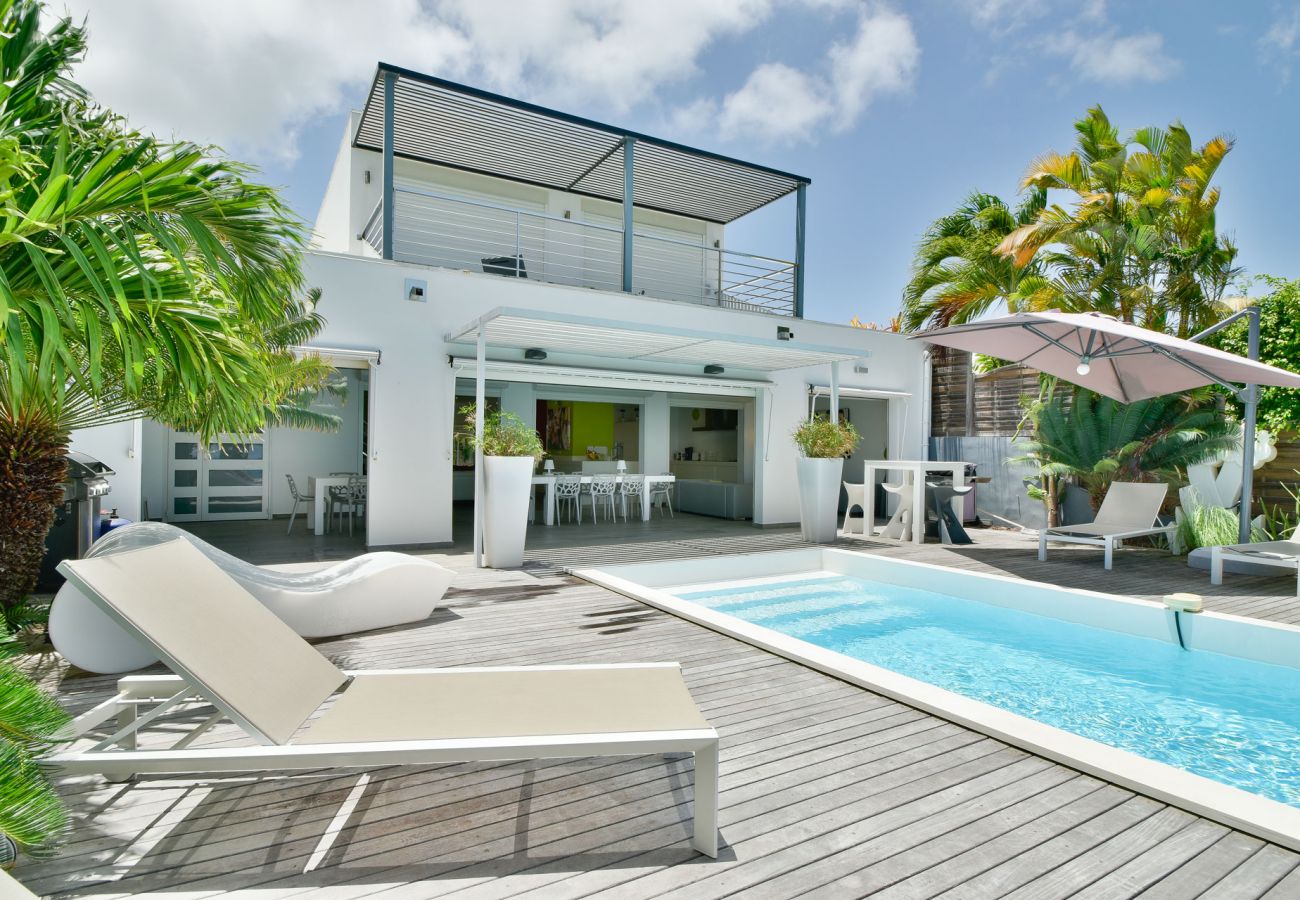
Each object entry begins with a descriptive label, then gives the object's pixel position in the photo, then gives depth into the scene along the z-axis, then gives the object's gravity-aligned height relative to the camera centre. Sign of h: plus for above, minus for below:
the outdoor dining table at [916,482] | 9.66 -0.40
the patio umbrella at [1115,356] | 6.60 +1.06
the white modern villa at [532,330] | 8.62 +1.53
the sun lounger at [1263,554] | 6.33 -0.90
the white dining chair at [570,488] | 11.61 -0.64
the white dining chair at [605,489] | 11.73 -0.65
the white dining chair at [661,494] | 13.12 -0.82
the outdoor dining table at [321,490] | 10.08 -0.60
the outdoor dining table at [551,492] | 11.21 -0.68
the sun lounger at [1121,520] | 7.83 -0.76
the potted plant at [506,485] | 7.08 -0.36
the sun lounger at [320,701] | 2.03 -0.85
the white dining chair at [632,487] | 12.00 -0.64
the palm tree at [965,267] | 12.96 +3.58
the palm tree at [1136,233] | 9.49 +3.10
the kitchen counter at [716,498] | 12.66 -0.87
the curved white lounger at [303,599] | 3.54 -0.90
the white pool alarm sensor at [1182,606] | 4.97 -1.06
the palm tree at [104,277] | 2.18 +0.64
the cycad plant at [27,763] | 1.67 -0.83
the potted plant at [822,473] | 9.14 -0.27
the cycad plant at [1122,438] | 9.18 +0.23
